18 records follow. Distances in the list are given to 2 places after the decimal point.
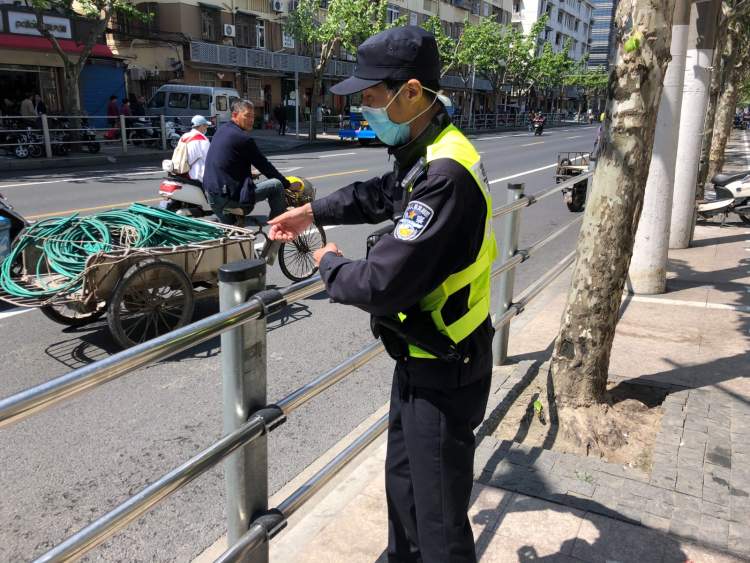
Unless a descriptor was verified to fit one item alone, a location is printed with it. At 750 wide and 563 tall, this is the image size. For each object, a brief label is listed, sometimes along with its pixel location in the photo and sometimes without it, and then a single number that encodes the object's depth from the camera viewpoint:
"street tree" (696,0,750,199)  8.69
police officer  1.68
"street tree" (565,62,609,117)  72.98
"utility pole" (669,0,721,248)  7.40
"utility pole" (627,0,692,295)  6.29
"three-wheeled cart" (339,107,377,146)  26.97
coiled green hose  4.80
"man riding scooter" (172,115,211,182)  7.12
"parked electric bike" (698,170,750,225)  10.49
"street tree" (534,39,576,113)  55.09
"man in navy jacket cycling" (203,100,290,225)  6.37
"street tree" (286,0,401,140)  27.41
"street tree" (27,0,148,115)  17.77
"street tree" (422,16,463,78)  38.94
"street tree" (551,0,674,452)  3.55
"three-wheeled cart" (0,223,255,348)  4.68
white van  22.94
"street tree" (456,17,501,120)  41.75
